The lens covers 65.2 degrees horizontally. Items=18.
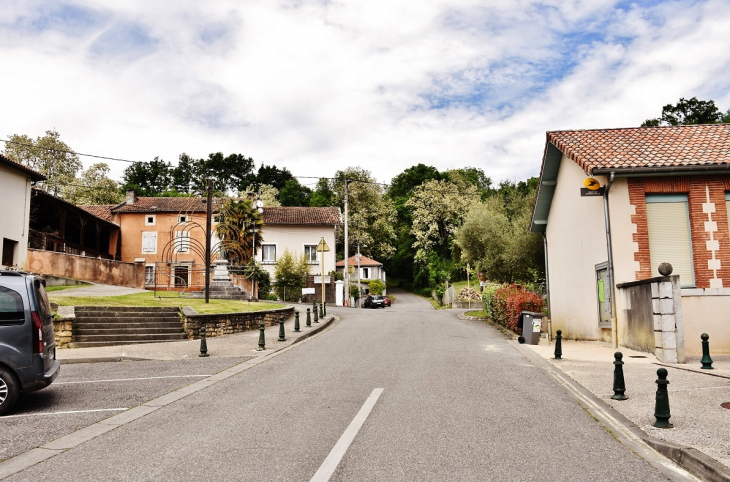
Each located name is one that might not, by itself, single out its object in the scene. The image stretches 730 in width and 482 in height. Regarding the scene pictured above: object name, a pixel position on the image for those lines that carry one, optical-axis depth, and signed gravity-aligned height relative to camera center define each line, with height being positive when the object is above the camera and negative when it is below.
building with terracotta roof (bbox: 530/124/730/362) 13.45 +1.43
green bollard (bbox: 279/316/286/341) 17.58 -1.31
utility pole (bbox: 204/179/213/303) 21.94 +1.98
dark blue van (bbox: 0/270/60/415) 7.84 -0.67
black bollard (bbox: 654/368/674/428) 6.72 -1.43
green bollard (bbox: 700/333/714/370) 11.35 -1.48
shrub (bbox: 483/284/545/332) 21.97 -0.72
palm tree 41.69 +5.05
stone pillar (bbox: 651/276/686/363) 12.27 -0.77
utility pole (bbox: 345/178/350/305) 41.77 +0.69
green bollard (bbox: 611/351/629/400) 8.47 -1.48
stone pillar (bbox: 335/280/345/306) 46.12 -0.28
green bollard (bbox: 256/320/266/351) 15.61 -1.41
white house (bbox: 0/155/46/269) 27.01 +4.02
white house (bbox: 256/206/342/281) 49.94 +4.52
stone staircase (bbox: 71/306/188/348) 16.11 -1.05
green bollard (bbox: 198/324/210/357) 14.51 -1.44
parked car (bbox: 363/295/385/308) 50.59 -1.22
